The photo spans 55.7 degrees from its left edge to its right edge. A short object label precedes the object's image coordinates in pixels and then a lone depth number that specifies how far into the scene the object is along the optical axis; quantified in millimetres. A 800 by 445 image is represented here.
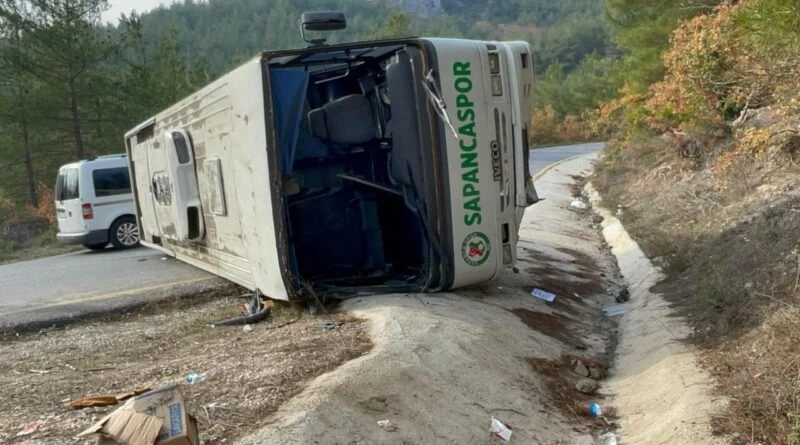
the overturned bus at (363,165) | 6559
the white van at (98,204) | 14258
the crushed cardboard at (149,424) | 3508
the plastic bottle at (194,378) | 4902
